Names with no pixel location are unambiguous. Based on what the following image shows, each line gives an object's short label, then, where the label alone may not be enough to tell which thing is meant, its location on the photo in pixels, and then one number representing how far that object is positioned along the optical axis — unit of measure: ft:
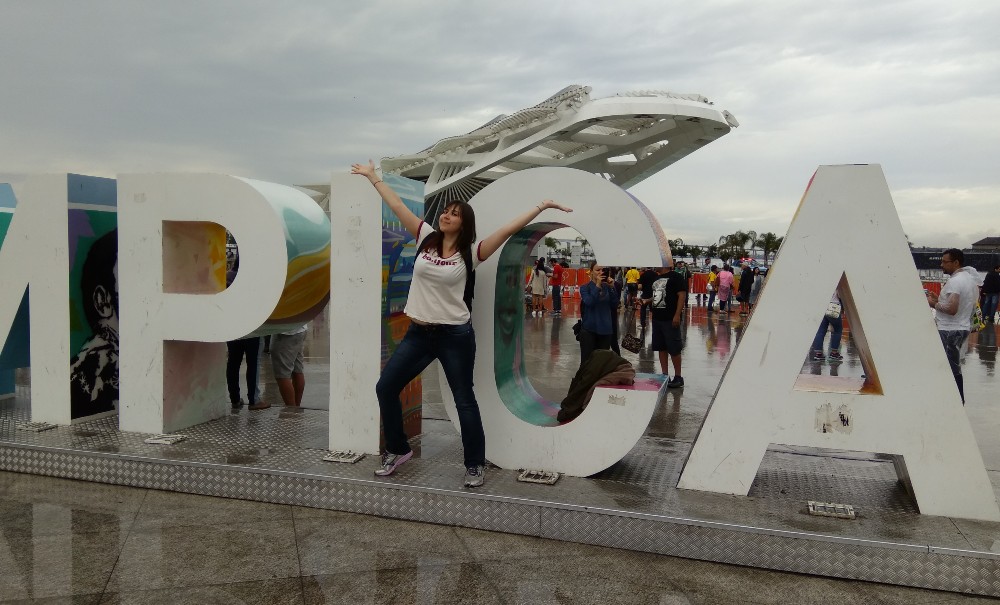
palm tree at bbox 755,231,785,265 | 309.63
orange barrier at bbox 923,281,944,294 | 75.90
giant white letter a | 12.46
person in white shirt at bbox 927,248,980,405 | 20.22
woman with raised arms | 13.67
